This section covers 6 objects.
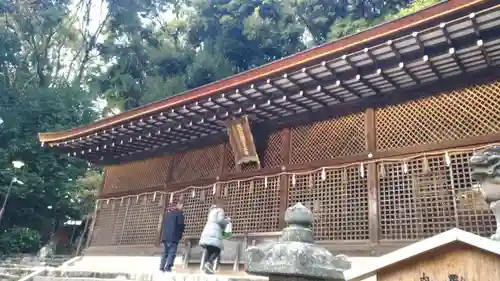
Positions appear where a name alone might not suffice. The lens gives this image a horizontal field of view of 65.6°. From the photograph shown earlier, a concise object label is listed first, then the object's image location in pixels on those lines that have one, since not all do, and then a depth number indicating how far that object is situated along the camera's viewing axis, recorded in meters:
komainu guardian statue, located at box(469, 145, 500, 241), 3.31
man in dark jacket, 8.42
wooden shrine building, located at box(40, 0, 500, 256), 6.96
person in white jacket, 8.16
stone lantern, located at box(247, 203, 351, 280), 2.93
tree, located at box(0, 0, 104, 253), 20.30
